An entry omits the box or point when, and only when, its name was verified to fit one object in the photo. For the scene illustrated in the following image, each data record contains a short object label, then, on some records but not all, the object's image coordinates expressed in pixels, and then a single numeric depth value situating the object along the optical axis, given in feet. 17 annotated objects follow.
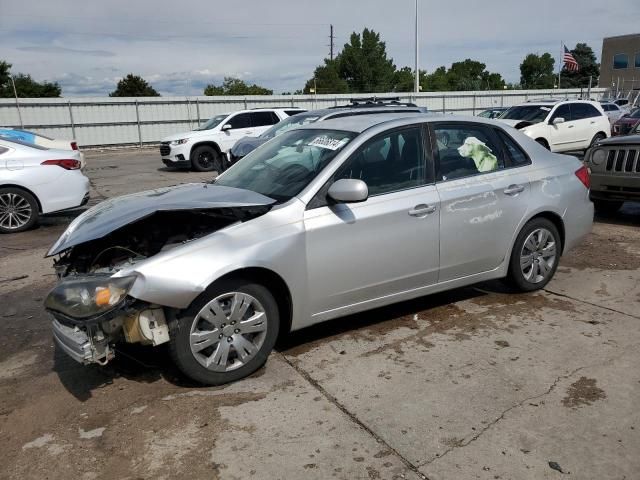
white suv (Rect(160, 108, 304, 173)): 53.47
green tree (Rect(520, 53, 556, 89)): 314.82
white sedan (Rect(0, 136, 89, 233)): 27.68
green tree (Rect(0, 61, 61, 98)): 188.75
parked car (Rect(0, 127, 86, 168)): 32.01
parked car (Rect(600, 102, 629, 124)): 79.30
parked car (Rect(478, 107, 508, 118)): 66.97
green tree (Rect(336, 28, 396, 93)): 236.84
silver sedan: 10.84
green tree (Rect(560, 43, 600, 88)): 295.28
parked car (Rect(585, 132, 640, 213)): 24.54
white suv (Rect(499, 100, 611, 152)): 48.78
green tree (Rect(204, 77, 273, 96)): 250.16
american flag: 98.02
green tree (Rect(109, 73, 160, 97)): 247.29
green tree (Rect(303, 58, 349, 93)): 229.45
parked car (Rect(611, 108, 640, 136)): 60.56
